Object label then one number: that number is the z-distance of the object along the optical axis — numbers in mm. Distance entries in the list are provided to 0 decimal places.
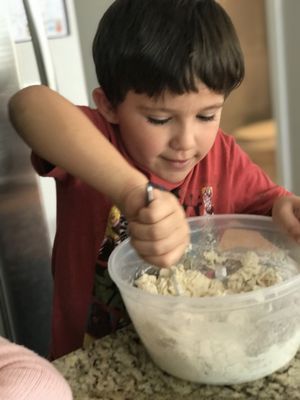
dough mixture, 647
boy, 601
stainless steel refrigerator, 1075
